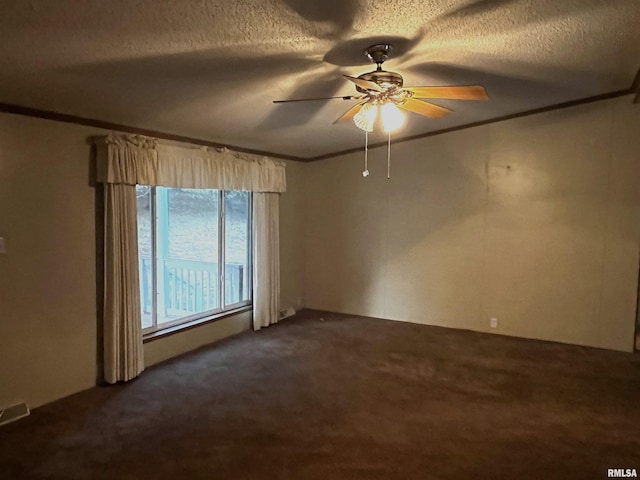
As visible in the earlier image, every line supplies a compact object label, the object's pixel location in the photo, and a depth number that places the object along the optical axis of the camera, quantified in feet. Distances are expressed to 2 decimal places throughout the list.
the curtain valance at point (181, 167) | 11.99
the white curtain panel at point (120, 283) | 12.17
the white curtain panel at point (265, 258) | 17.81
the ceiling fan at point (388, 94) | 9.04
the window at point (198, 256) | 15.48
